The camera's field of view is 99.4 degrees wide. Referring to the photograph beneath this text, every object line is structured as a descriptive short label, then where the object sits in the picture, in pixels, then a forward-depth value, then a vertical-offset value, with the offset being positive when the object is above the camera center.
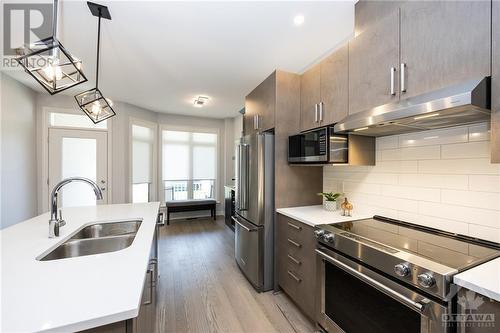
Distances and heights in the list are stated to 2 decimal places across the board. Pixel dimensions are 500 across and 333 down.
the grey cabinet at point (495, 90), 0.94 +0.35
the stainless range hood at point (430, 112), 0.97 +0.29
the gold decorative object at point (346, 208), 1.95 -0.39
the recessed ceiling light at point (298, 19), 1.80 +1.27
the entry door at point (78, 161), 3.81 +0.07
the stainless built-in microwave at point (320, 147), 1.78 +0.17
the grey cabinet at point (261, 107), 2.35 +0.72
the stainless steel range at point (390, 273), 0.96 -0.58
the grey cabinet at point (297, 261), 1.75 -0.87
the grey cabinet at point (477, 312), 0.82 -0.59
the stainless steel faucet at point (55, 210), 1.36 -0.29
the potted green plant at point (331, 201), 2.15 -0.36
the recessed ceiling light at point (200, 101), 4.02 +1.27
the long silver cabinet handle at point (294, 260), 1.90 -0.87
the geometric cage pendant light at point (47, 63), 1.07 +0.59
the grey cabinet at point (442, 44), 0.99 +0.64
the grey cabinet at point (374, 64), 1.35 +0.71
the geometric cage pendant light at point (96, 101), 1.73 +0.60
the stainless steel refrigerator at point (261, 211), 2.29 -0.49
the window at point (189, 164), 5.34 +0.02
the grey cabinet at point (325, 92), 1.74 +0.68
